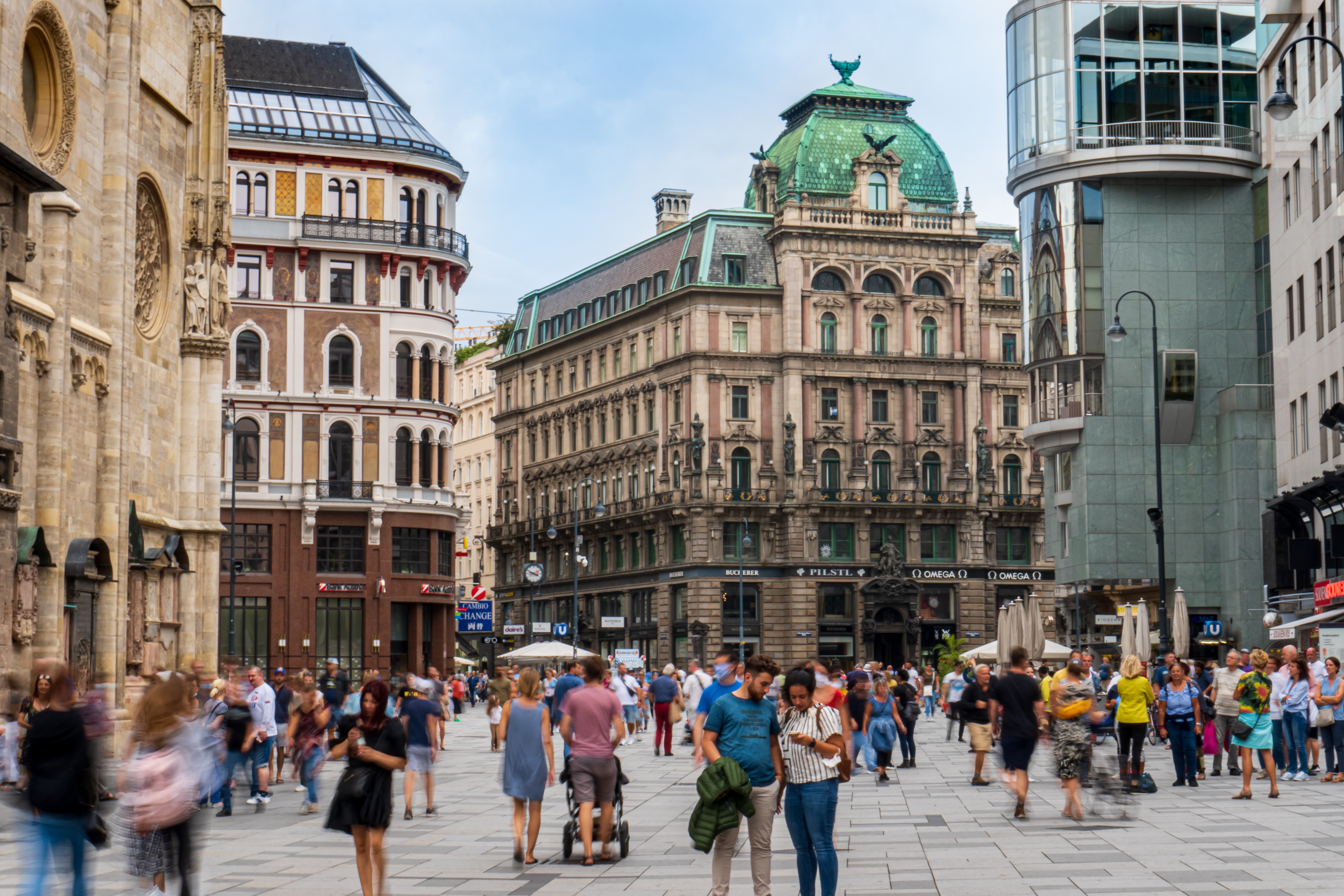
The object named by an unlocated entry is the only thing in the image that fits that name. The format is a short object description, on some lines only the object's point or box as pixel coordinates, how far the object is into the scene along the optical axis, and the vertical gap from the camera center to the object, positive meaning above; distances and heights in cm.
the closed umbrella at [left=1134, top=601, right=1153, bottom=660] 4119 -145
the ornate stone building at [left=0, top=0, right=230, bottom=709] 2908 +465
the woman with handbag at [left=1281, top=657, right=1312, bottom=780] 2503 -198
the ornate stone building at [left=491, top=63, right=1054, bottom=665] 9188 +853
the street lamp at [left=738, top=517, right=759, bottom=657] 8550 +124
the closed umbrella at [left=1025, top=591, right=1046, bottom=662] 4756 -153
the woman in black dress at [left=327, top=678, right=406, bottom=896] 1313 -151
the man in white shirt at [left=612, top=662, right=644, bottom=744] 4000 -271
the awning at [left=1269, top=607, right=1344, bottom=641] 3816 -131
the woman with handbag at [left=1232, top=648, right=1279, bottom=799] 2314 -180
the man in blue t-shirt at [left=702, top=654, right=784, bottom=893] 1301 -121
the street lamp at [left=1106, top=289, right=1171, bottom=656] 4125 +102
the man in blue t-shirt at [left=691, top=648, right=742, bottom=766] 2239 -132
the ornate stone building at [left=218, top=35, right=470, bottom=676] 6625 +743
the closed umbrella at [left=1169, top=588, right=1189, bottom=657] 4078 -117
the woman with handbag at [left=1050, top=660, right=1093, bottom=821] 2008 -174
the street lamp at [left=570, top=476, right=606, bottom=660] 7228 +309
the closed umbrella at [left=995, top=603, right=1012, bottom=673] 4847 -169
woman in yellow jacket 2288 -167
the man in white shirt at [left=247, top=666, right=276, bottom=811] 2350 -203
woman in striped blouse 1279 -143
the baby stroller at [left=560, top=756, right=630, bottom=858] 1723 -236
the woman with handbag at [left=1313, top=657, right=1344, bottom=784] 2505 -198
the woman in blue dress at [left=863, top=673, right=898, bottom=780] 2777 -232
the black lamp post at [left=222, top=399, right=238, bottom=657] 5878 +276
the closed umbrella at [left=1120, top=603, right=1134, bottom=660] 4122 -134
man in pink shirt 1686 -152
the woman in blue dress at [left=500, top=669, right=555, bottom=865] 1681 -163
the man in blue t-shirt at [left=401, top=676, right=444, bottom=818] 2127 -184
